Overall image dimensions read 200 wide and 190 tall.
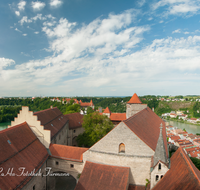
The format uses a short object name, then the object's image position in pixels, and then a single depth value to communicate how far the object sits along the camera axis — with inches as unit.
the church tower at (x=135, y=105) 1306.6
